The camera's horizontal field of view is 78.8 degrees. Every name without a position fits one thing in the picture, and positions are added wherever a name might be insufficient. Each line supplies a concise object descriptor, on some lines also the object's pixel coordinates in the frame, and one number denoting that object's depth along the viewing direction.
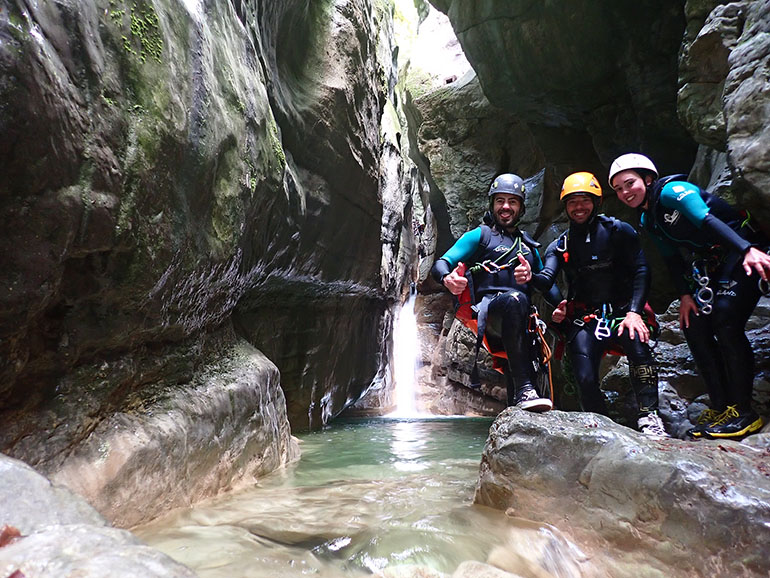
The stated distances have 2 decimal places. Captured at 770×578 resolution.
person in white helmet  3.21
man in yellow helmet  3.74
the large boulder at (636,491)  1.97
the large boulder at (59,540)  1.11
